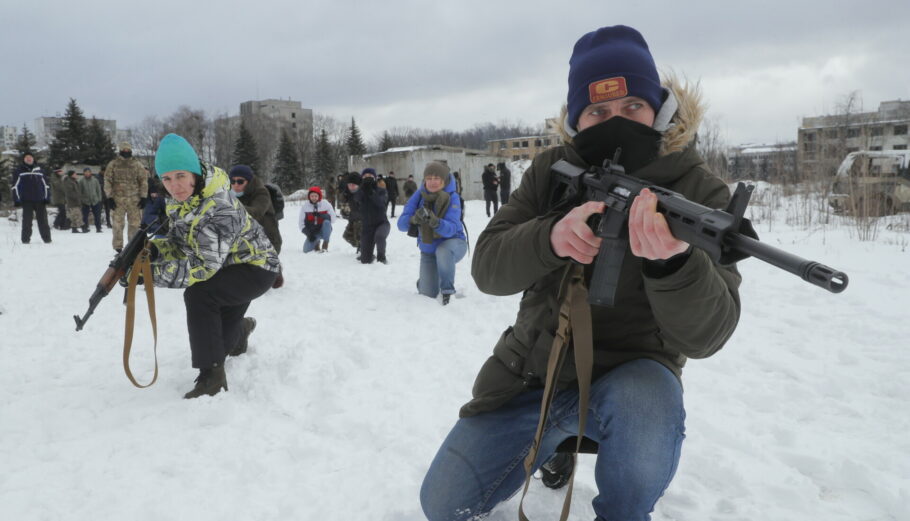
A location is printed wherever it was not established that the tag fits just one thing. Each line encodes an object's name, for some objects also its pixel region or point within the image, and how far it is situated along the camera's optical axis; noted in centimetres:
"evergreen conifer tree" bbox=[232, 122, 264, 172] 4528
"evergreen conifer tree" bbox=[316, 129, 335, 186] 5047
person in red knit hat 1003
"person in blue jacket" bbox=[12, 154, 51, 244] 1029
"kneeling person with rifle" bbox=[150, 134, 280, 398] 320
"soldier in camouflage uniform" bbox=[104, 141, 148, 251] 967
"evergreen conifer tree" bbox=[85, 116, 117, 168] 3396
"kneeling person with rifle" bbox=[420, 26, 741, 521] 153
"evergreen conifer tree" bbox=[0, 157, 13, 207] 2442
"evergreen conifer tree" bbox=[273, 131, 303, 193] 4747
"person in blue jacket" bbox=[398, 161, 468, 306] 600
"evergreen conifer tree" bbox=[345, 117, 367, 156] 5188
